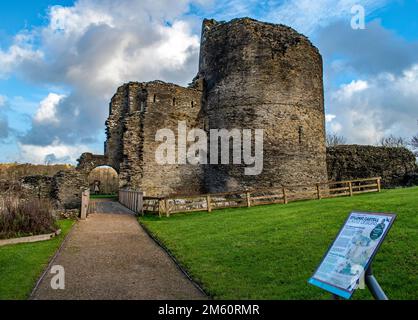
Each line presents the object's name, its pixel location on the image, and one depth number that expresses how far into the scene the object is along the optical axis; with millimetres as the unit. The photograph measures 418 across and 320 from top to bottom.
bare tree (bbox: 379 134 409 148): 65156
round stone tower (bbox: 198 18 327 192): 23953
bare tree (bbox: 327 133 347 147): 65400
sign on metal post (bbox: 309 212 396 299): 4430
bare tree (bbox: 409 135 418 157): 52650
